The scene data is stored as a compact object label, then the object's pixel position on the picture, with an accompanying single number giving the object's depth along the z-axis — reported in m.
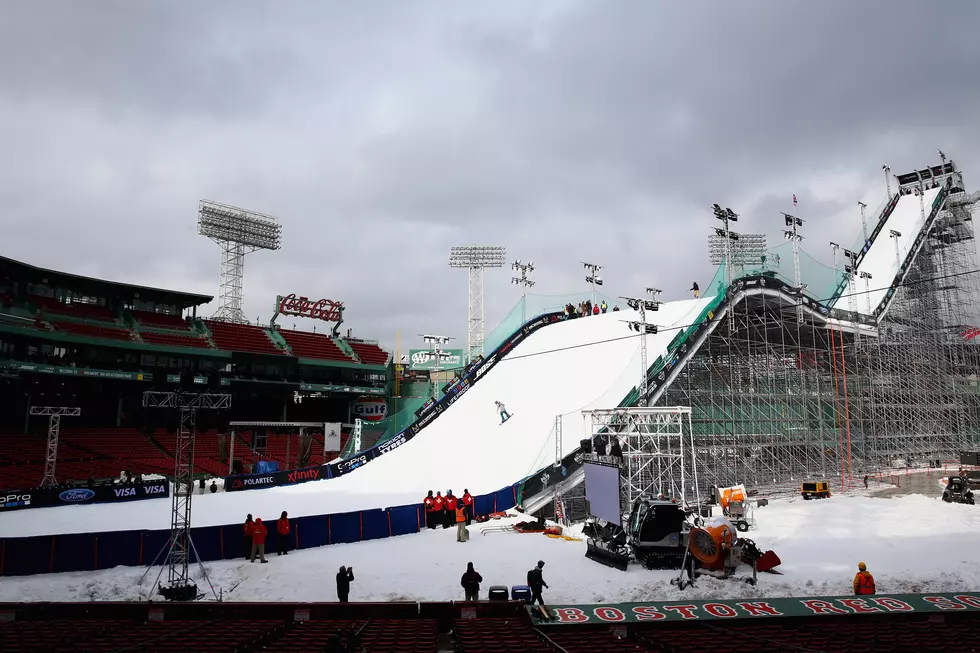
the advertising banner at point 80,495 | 22.88
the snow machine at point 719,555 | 14.73
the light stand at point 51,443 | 26.84
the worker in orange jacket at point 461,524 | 19.22
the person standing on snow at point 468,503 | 20.50
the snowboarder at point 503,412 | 35.41
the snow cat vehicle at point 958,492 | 24.81
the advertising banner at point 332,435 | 36.12
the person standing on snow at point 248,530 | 16.77
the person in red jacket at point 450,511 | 21.88
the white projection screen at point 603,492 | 18.08
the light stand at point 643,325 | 25.72
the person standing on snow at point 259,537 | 16.58
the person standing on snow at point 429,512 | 21.73
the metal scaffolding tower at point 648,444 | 21.67
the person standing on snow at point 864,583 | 12.73
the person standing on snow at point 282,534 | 17.53
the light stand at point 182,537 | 13.45
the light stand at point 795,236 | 35.00
